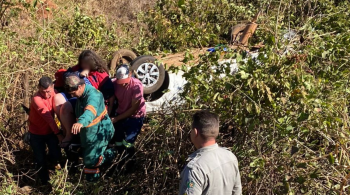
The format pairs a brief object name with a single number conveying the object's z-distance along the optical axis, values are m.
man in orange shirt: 5.02
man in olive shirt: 3.05
